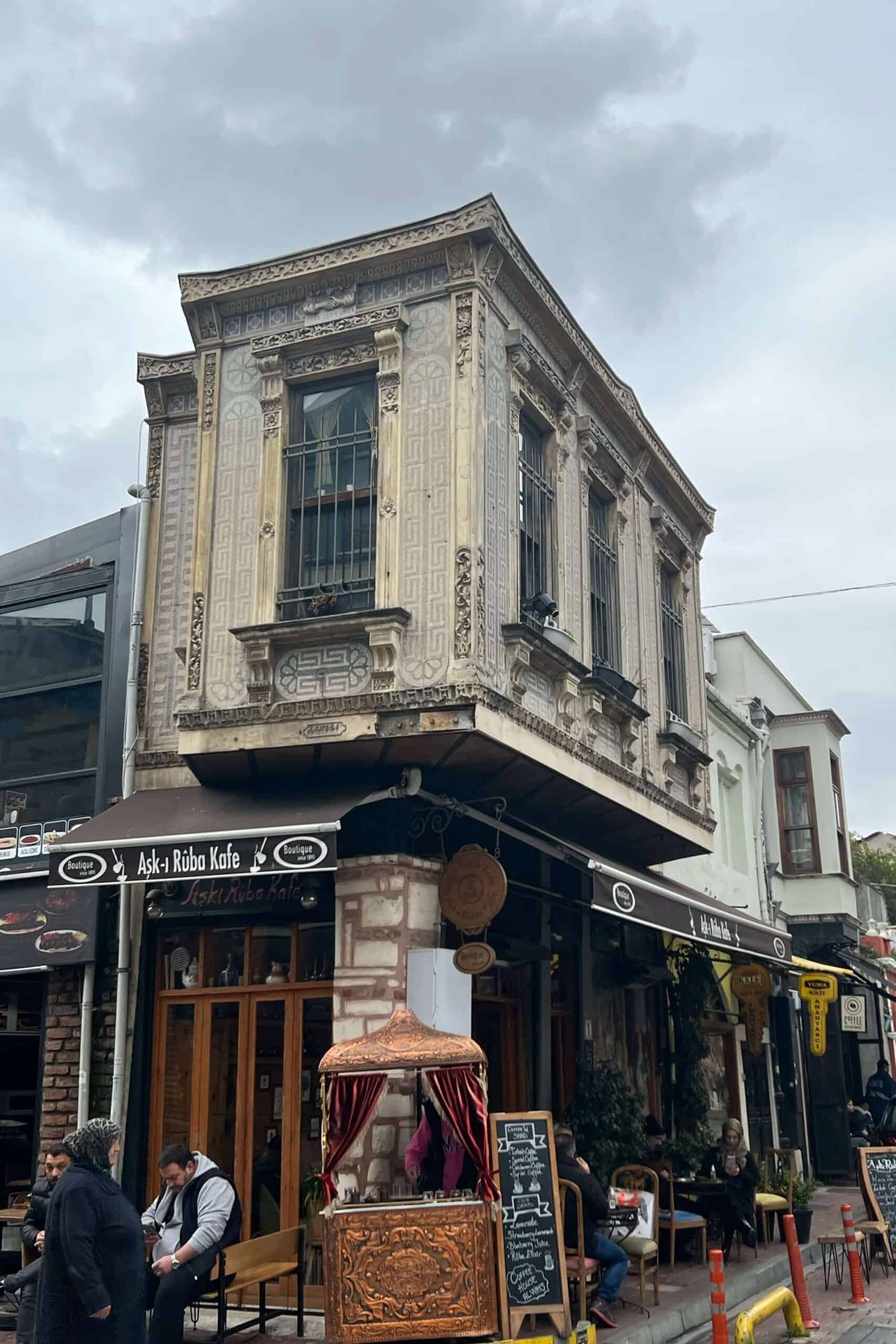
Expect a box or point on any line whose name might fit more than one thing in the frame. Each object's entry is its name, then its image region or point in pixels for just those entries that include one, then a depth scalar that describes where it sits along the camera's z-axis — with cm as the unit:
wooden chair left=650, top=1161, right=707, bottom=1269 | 1148
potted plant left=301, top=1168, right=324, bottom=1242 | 1031
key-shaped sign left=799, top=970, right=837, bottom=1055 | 1836
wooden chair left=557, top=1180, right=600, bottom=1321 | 895
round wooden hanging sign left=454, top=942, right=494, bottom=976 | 1018
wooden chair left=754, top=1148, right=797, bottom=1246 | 1303
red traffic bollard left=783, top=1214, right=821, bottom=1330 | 979
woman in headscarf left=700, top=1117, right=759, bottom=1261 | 1216
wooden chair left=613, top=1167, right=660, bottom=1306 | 1006
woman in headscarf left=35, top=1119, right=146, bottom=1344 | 642
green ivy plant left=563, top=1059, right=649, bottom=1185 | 1162
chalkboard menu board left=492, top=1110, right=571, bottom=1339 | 865
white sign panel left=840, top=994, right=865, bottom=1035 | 2195
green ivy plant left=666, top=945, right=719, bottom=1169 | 1553
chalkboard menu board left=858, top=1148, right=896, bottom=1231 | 1269
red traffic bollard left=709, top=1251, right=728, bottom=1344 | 753
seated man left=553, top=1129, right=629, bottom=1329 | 941
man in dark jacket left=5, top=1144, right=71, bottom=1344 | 780
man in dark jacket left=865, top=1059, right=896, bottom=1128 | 2173
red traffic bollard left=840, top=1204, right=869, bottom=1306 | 1090
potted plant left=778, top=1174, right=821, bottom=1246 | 1377
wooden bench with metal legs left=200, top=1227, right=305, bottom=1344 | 857
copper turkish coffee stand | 809
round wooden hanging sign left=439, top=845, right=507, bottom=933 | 1025
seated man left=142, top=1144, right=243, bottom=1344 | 803
